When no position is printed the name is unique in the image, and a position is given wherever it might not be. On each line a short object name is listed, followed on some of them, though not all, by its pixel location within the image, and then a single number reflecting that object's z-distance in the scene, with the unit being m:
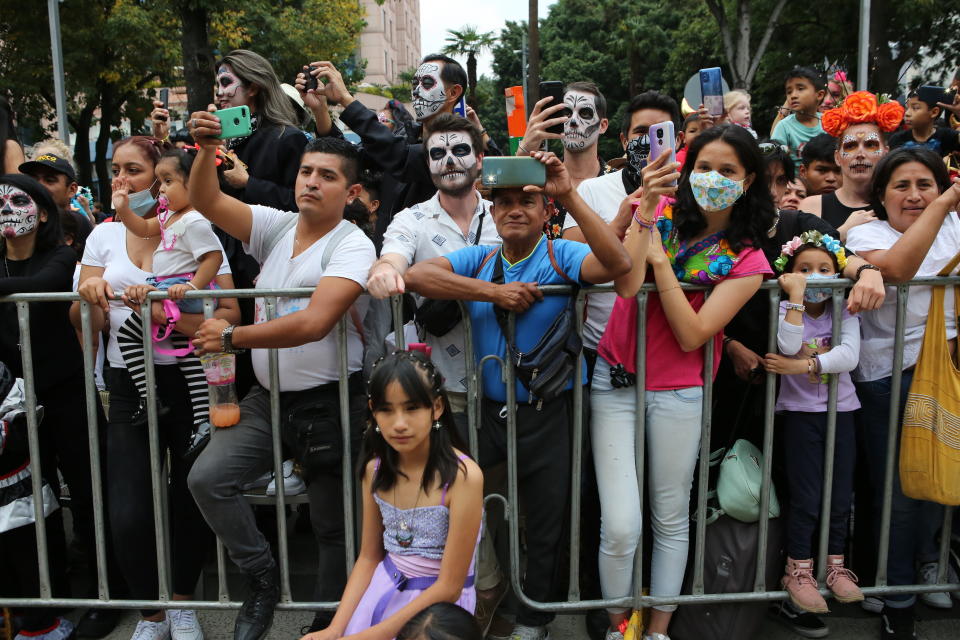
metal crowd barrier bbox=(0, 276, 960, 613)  3.38
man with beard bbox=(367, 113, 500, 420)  3.60
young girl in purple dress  2.90
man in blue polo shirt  3.25
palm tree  58.47
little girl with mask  3.44
